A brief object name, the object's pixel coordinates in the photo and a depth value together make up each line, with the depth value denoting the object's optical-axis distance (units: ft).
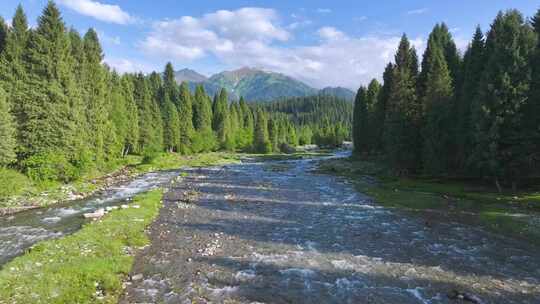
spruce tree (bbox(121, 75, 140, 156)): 209.91
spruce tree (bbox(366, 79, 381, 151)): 233.14
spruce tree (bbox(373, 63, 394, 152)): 217.56
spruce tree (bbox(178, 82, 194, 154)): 287.69
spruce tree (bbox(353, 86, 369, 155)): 268.37
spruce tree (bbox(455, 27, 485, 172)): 120.06
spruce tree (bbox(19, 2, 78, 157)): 107.24
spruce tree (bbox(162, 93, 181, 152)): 268.00
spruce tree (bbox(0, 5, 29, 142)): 106.52
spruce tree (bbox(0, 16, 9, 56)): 126.67
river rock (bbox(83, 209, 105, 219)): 74.81
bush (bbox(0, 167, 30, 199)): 87.61
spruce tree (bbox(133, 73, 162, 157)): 230.89
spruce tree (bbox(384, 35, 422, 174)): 147.33
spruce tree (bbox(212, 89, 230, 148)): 350.23
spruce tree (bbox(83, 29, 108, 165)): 144.36
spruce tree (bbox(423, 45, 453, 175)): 133.28
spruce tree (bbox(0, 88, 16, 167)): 89.42
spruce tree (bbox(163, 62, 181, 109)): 306.76
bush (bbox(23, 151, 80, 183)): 104.47
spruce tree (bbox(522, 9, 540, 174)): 96.99
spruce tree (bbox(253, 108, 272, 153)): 366.43
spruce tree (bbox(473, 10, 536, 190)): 98.84
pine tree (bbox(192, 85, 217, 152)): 309.42
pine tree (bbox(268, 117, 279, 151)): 387.96
